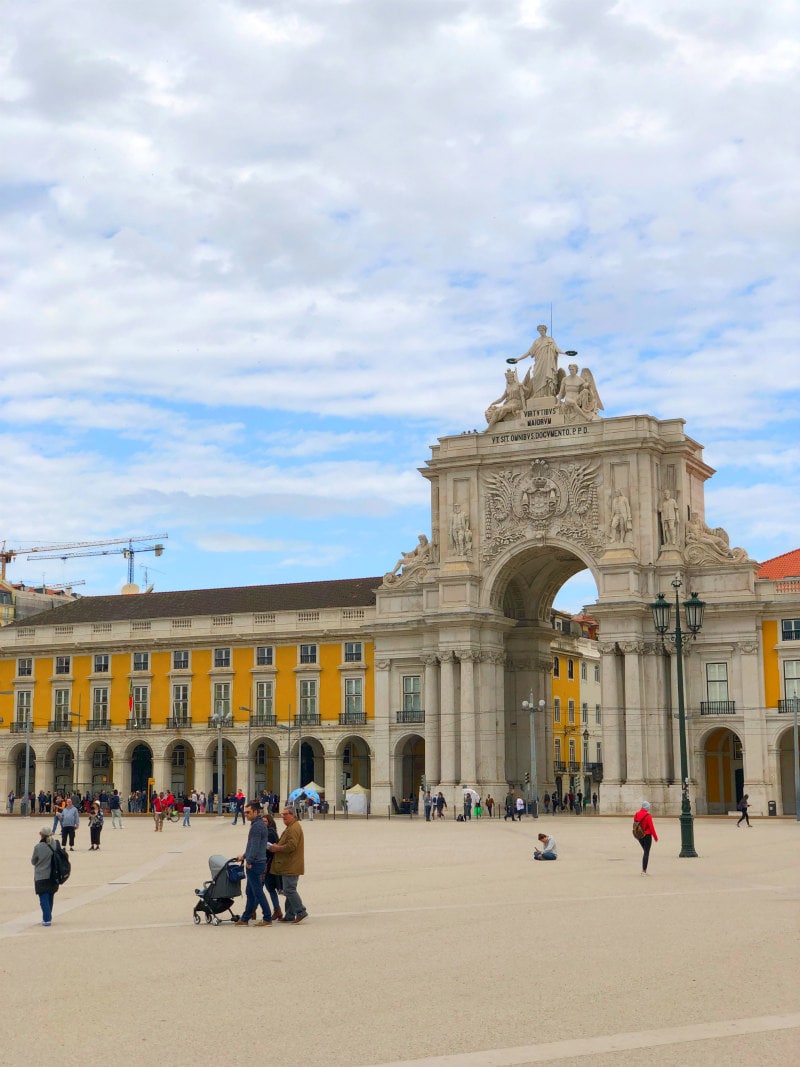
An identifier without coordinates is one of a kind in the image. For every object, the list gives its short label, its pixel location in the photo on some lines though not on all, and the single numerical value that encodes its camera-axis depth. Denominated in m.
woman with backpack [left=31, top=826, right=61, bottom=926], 21.55
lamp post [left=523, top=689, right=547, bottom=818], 69.75
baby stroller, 22.22
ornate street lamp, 36.62
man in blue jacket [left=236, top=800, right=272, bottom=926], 21.73
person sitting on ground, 36.62
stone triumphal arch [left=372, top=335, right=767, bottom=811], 71.19
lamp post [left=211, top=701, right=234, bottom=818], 75.49
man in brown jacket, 21.83
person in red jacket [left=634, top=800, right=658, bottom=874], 31.06
